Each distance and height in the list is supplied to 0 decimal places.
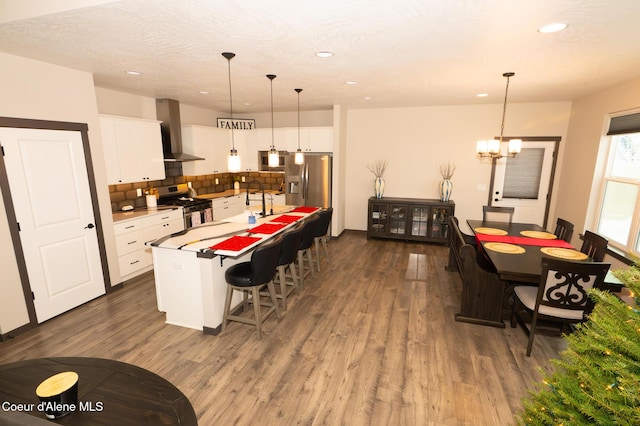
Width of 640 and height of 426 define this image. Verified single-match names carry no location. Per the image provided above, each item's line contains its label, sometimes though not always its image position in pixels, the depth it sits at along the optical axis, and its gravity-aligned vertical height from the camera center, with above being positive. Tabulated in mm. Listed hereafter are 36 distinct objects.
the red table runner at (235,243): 3031 -868
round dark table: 1149 -964
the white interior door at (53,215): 3188 -632
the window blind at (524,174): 5781 -272
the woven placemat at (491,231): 4082 -963
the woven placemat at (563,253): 3110 -978
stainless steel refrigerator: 6305 -424
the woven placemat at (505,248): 3334 -983
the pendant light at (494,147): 3803 +162
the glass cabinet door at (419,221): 6293 -1271
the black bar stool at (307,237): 4055 -1046
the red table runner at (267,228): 3674 -855
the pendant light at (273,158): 4383 +19
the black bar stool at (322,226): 4500 -990
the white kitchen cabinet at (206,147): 5965 +241
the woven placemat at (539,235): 3893 -970
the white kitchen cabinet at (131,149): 4297 +152
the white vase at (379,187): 6507 -581
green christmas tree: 824 -629
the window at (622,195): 3695 -460
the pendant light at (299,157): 4945 +38
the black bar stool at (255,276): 2939 -1176
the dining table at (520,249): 2824 -989
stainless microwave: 7098 -109
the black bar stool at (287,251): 3418 -1053
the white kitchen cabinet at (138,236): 4328 -1166
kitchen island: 3104 -1183
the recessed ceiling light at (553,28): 2158 +949
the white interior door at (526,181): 5727 -403
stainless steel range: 5551 -804
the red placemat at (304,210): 4993 -832
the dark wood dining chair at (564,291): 2543 -1148
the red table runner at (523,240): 3641 -988
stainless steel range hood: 5367 +552
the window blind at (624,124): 3708 +457
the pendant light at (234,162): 3502 -31
